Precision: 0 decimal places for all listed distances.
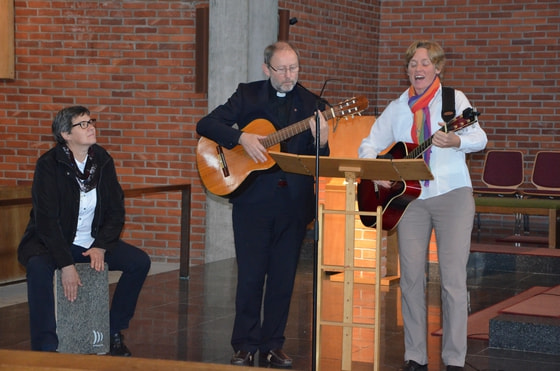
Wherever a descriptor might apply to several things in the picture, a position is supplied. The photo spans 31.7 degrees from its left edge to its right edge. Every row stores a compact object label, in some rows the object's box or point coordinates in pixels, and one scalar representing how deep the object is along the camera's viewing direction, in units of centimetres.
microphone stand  438
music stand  456
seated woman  525
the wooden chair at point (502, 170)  1195
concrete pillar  941
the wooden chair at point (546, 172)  1164
